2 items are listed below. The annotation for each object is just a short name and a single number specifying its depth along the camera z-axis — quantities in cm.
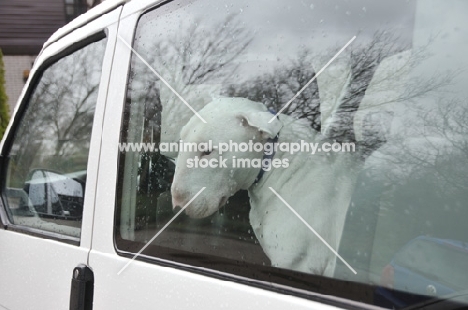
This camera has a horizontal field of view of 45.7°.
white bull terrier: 144
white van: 129
